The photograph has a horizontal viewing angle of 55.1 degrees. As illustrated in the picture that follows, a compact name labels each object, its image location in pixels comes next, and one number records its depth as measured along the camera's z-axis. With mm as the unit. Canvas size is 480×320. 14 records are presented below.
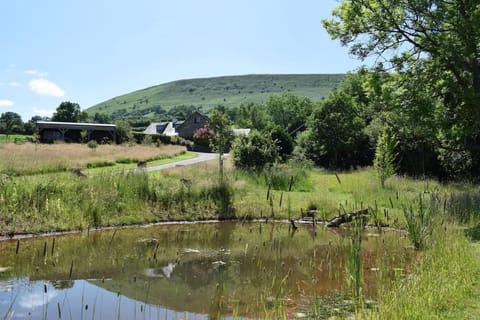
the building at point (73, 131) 52406
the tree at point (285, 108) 97562
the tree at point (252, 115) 105306
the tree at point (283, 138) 39906
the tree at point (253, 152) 26672
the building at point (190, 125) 71750
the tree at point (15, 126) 70188
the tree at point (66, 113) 96062
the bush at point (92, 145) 40906
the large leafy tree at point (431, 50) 15031
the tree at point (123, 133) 54356
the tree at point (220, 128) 20688
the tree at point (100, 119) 124638
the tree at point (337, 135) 34406
